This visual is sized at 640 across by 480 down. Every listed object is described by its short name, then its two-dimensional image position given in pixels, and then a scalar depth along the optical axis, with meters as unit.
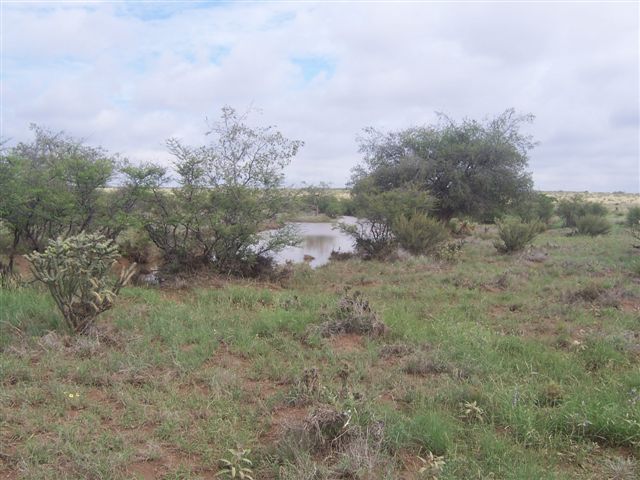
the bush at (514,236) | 14.14
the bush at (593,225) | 20.42
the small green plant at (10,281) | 7.48
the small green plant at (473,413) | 3.79
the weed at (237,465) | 3.02
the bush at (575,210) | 25.48
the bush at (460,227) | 20.02
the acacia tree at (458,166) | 19.92
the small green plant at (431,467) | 3.09
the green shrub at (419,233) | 13.51
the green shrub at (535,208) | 21.92
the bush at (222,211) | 9.63
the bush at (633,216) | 21.55
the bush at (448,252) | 12.90
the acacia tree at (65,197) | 8.53
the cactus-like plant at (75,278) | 5.43
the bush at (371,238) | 14.52
